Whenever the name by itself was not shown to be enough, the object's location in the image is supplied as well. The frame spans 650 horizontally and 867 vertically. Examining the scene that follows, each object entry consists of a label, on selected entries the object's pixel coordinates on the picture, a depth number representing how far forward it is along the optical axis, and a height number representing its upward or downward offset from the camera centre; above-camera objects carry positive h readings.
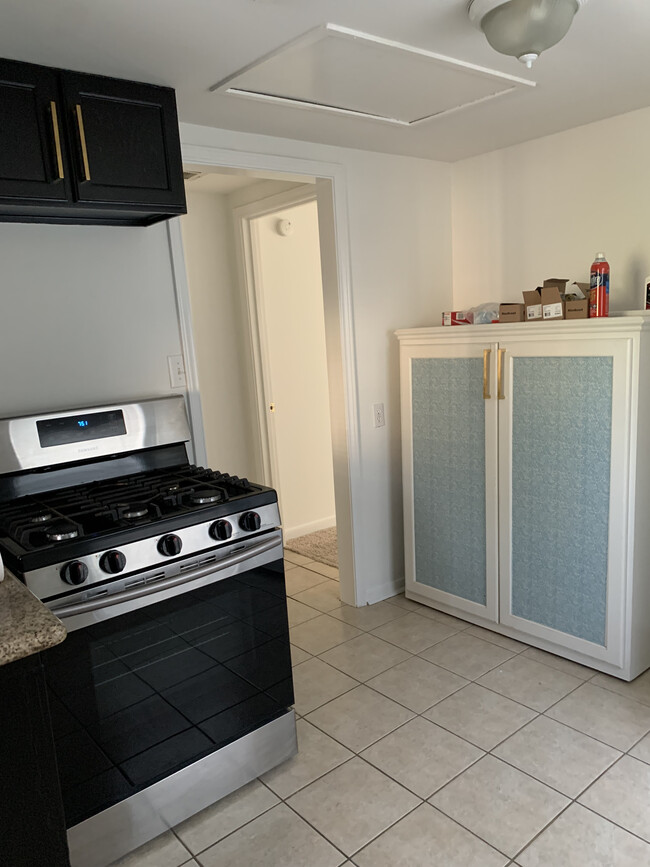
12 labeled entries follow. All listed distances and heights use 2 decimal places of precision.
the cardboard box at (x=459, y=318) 3.05 -0.03
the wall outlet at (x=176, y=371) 2.58 -0.16
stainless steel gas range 1.70 -0.81
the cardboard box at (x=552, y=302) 2.65 +0.01
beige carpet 4.09 -1.44
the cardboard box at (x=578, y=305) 2.57 -0.01
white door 4.17 -0.28
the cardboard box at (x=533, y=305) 2.73 +0.01
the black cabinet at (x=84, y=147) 1.84 +0.55
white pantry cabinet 2.44 -0.70
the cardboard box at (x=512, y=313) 2.80 -0.02
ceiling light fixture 1.58 +0.68
